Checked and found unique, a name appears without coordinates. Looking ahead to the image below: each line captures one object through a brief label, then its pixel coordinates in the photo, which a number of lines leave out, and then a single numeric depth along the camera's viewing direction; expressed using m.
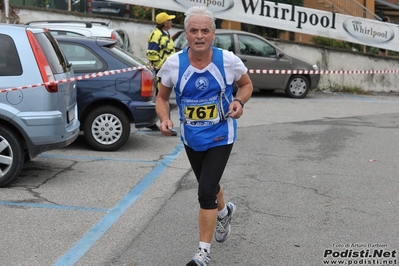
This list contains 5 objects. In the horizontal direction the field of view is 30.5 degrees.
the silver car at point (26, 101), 7.73
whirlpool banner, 20.91
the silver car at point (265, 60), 17.53
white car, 12.93
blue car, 10.10
